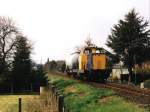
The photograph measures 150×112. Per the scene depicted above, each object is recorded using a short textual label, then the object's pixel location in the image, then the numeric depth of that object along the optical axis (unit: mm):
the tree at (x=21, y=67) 43242
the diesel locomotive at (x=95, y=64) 20467
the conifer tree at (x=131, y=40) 33789
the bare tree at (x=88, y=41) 57884
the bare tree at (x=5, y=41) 44362
